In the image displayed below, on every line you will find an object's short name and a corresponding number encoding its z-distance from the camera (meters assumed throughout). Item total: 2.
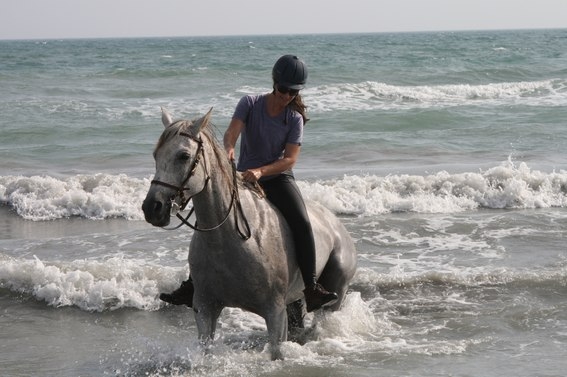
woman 10.64
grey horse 8.97
